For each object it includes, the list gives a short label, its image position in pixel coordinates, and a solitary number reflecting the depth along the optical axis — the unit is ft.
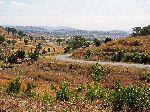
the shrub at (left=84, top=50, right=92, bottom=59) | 336.00
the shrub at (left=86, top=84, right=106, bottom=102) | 85.46
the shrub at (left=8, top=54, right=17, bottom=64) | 377.28
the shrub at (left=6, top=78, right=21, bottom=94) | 100.95
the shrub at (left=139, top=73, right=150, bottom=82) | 204.54
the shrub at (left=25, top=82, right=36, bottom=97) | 88.21
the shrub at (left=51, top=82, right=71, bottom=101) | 85.51
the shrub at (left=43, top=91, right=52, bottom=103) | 78.38
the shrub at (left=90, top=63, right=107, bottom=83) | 177.27
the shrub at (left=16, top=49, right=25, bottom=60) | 413.00
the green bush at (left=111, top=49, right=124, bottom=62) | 301.55
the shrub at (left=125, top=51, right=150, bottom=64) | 282.77
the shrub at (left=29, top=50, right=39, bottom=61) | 361.59
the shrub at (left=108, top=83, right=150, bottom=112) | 70.03
